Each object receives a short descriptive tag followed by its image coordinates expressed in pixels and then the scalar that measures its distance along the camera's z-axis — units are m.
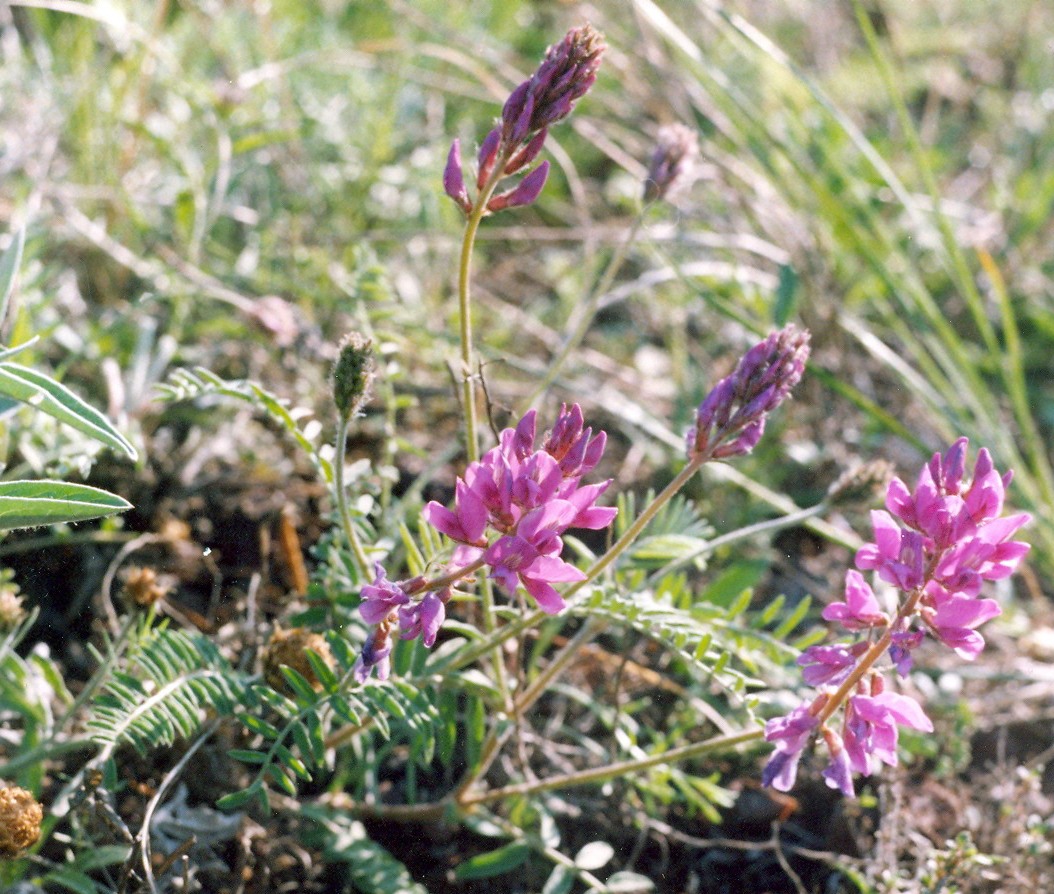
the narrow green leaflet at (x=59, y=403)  0.61
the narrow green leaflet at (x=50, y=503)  0.61
